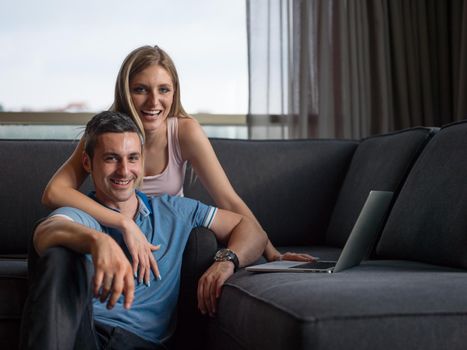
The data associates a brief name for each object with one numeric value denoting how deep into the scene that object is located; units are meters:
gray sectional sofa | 1.50
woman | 2.39
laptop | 1.96
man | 1.57
